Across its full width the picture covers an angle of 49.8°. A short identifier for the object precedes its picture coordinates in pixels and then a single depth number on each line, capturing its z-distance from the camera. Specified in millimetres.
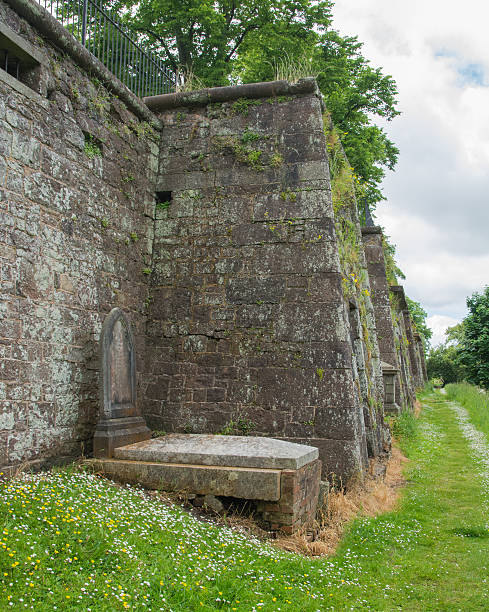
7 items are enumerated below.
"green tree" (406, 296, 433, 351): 49906
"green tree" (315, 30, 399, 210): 15414
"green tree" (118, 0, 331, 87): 15102
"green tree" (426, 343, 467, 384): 49269
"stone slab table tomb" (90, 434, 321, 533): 4594
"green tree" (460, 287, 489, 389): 22719
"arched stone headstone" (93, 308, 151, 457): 5156
